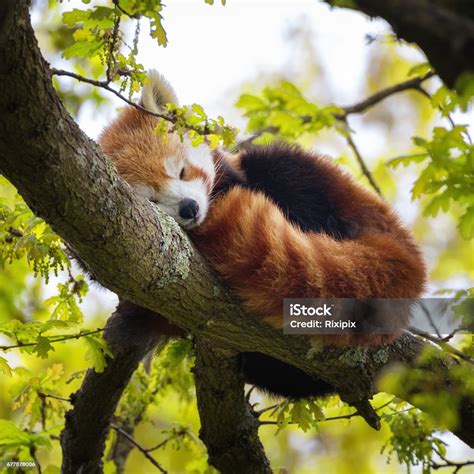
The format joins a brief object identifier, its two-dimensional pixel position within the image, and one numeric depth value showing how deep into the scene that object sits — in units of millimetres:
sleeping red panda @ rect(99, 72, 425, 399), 4984
